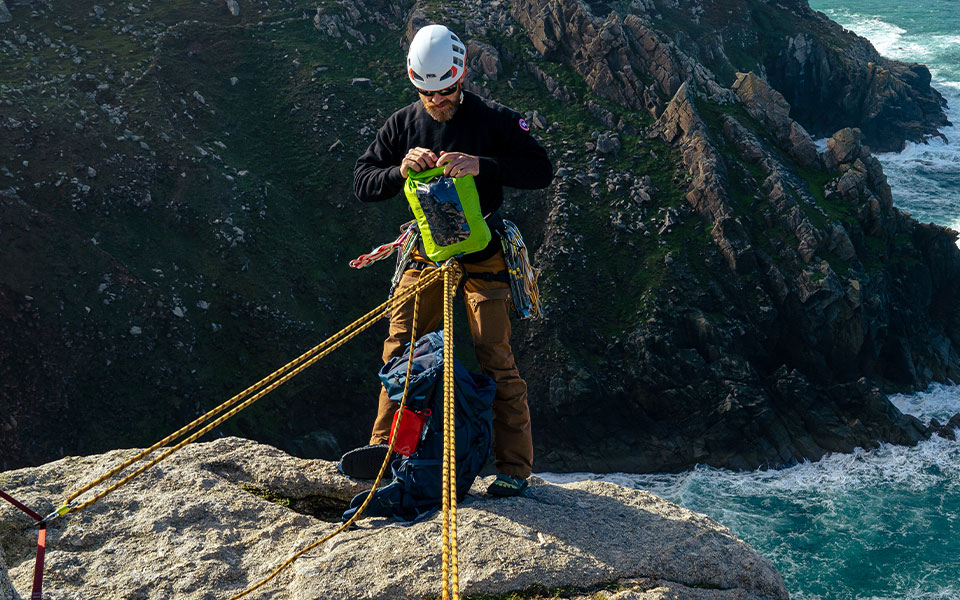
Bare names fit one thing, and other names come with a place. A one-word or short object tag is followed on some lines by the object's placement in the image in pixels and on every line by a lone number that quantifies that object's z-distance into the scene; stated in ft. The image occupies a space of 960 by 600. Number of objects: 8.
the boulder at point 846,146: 101.76
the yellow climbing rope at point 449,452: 14.75
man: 20.70
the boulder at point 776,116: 102.73
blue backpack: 20.66
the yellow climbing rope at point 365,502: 17.61
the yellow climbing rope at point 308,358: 17.29
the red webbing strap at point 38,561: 15.61
